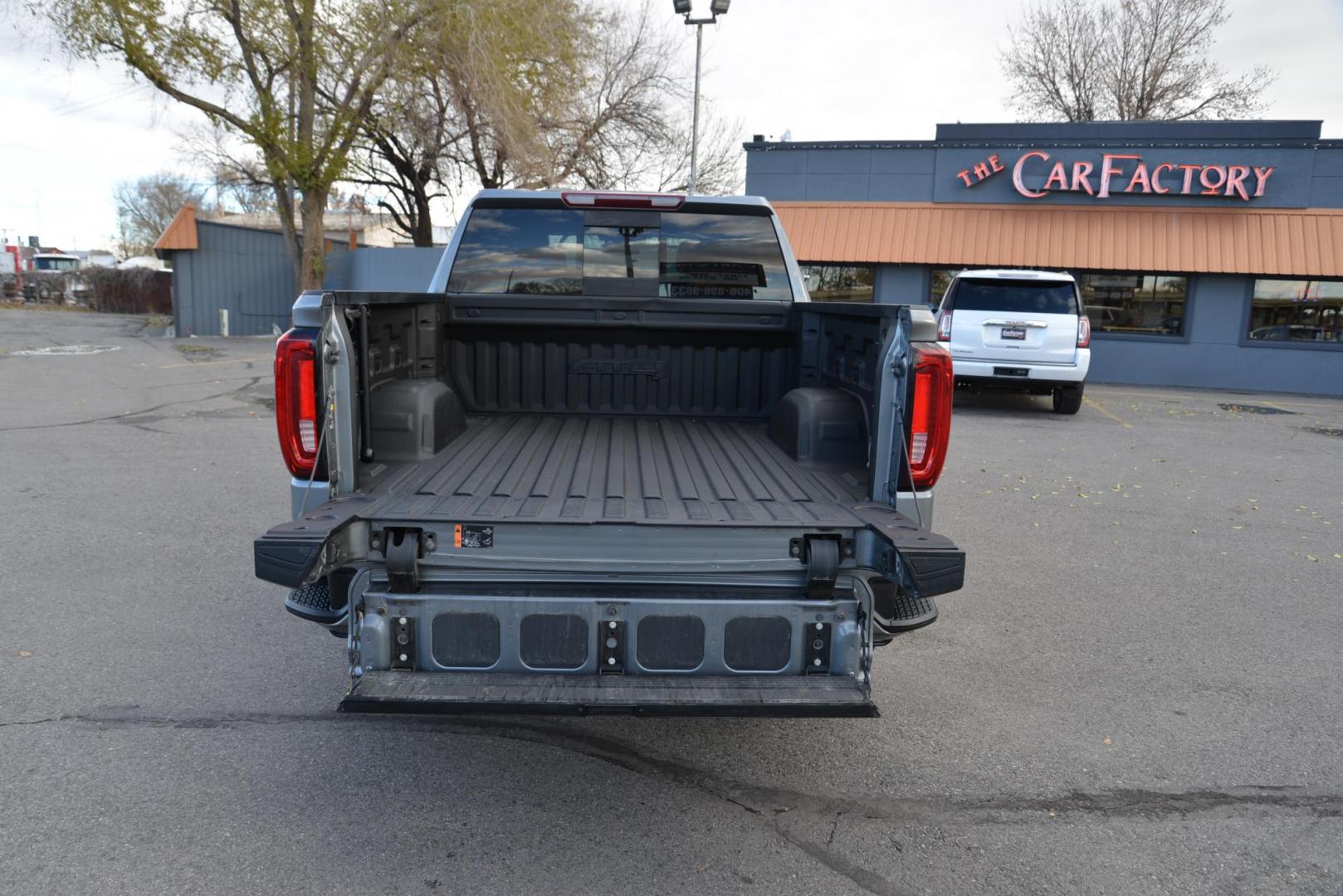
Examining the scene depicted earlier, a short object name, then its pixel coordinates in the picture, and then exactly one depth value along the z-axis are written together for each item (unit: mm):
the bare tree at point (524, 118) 21516
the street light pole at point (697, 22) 16156
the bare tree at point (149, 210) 81250
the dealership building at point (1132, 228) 18531
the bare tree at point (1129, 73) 33969
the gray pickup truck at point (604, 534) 2990
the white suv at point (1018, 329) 13312
